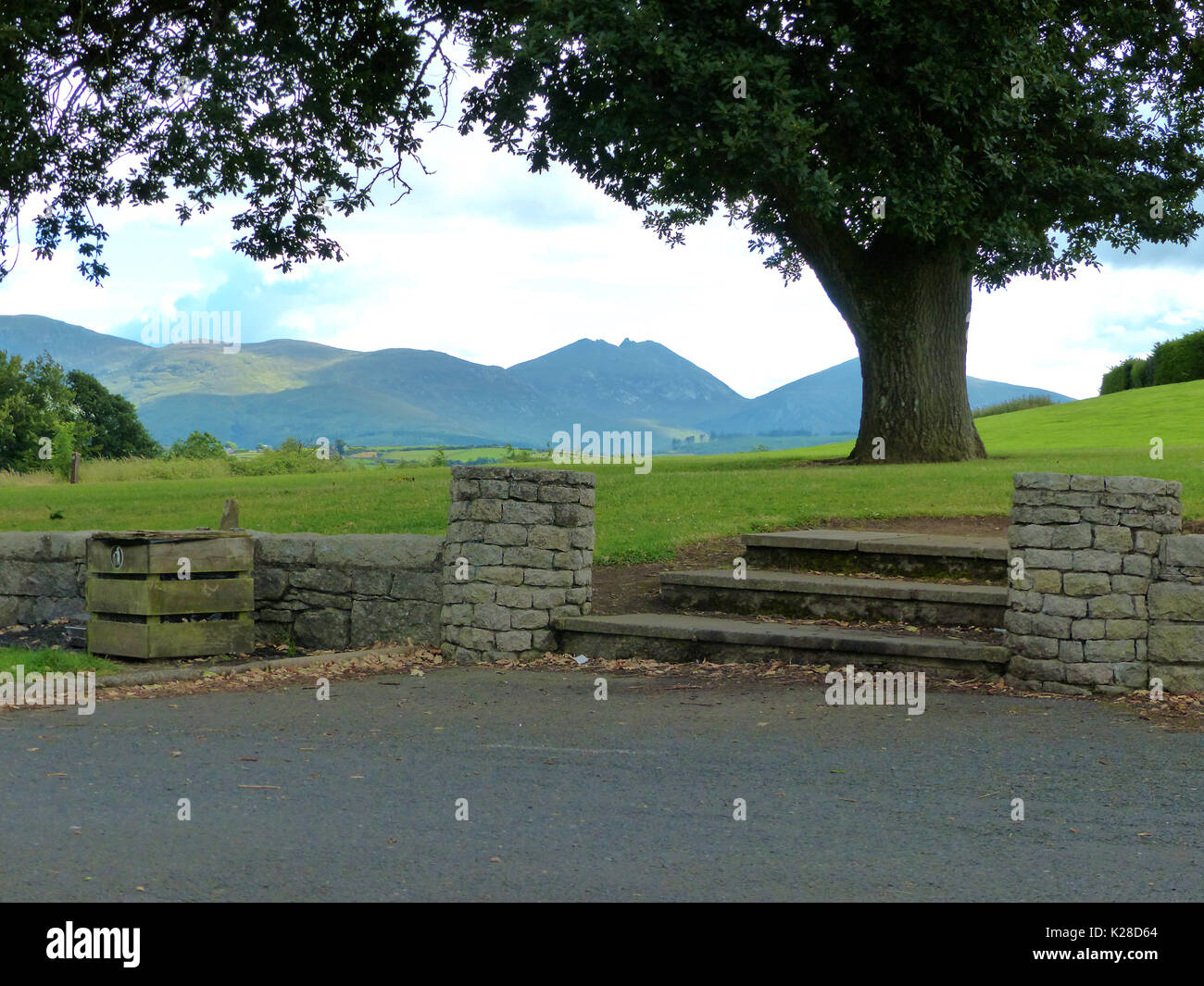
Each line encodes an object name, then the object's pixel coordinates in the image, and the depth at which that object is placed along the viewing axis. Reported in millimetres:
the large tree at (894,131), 15414
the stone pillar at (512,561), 9445
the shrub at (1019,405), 57375
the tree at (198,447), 44750
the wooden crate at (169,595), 9578
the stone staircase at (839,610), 8438
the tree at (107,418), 70188
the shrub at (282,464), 33938
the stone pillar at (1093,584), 7816
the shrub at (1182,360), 52438
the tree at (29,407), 60969
